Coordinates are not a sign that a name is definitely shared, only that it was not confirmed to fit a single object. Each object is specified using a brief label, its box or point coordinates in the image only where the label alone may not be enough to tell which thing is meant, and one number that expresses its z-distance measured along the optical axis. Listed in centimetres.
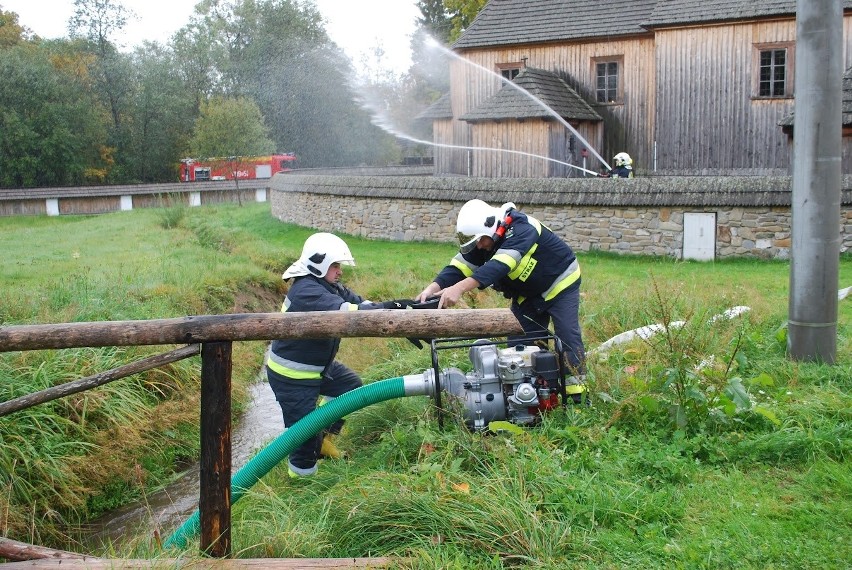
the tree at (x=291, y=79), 5544
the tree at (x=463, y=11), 4397
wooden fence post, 432
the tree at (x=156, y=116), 5003
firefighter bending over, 677
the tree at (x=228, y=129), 3962
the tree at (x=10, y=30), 5028
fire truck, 4156
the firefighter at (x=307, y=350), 661
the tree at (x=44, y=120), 4281
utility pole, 687
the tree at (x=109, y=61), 4922
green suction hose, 542
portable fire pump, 593
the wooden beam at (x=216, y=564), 414
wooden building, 2302
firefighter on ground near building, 2172
